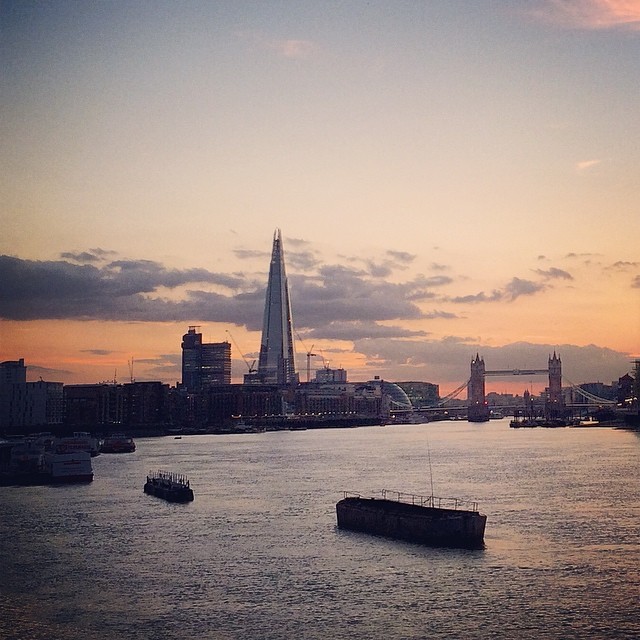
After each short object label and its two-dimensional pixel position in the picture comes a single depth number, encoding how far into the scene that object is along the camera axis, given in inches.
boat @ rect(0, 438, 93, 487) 3445.1
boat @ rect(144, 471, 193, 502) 2805.1
